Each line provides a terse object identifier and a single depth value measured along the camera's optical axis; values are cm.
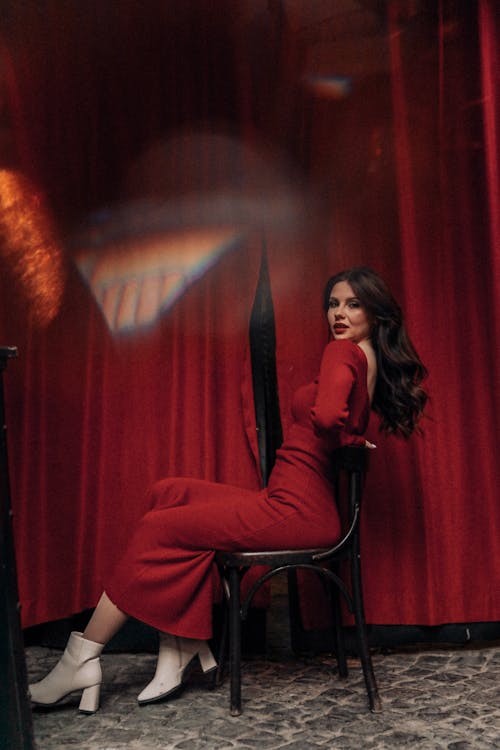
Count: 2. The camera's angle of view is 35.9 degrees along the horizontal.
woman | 246
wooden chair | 243
